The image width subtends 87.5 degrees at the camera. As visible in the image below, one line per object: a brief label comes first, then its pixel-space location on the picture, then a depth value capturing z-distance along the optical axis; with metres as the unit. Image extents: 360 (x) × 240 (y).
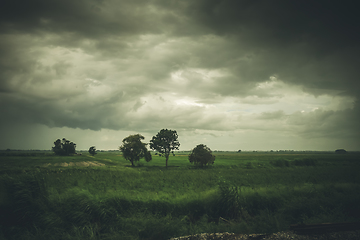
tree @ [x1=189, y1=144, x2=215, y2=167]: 49.19
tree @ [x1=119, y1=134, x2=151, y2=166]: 56.84
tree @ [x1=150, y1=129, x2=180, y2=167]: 56.38
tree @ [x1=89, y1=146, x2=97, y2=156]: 124.75
